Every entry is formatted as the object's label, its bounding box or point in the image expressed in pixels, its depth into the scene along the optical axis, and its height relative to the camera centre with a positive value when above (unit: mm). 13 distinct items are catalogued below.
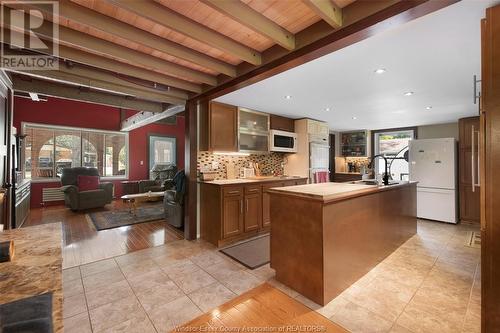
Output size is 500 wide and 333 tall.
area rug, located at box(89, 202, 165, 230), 4387 -1091
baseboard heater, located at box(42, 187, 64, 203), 5918 -720
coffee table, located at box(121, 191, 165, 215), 4801 -648
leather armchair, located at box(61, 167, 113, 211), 5285 -624
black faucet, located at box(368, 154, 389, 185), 3060 -156
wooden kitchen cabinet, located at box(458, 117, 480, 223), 4371 -208
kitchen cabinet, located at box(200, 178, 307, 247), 3287 -692
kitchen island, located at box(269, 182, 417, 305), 1975 -674
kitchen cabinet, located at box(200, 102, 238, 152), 3682 +674
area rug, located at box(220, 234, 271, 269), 2783 -1174
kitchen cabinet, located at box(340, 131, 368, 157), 6547 +715
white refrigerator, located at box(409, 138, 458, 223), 4344 -191
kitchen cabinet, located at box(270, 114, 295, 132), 4656 +955
